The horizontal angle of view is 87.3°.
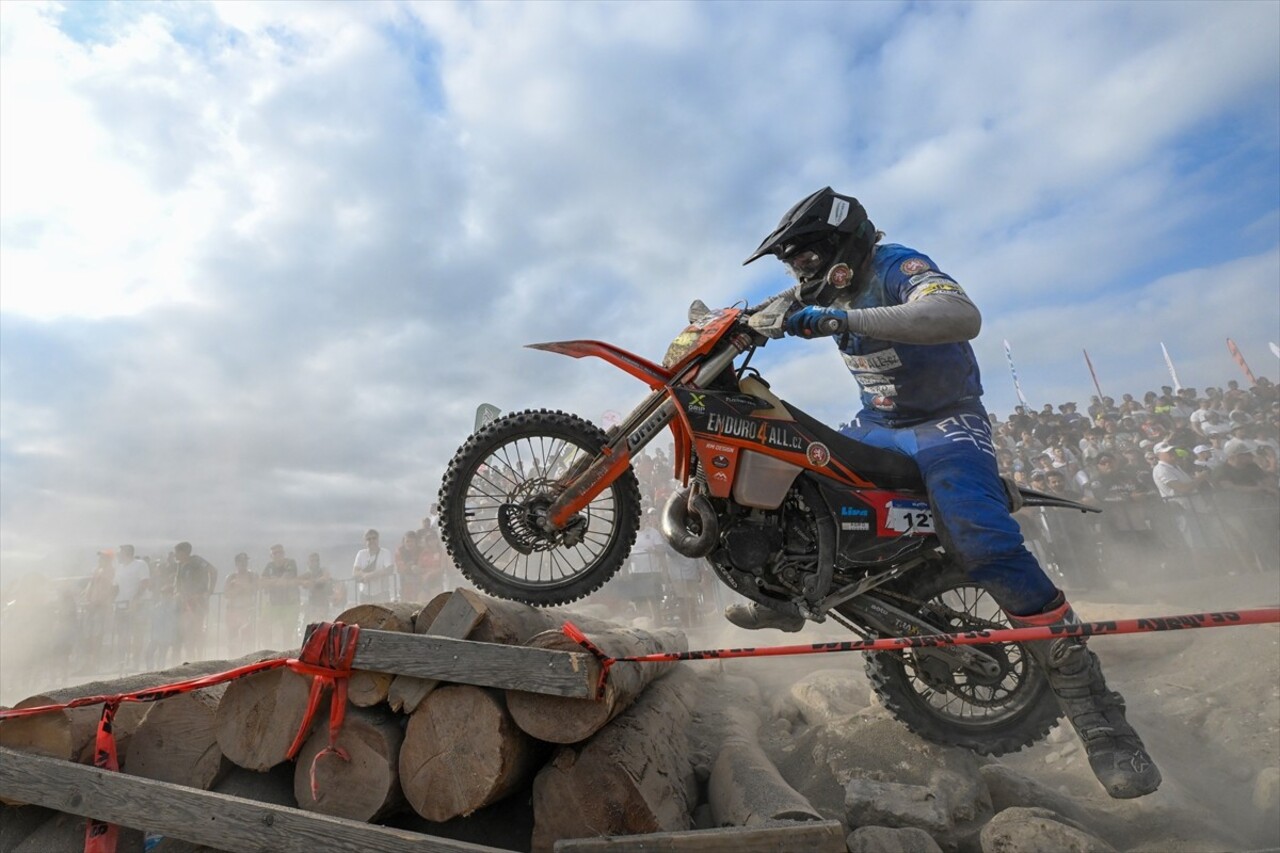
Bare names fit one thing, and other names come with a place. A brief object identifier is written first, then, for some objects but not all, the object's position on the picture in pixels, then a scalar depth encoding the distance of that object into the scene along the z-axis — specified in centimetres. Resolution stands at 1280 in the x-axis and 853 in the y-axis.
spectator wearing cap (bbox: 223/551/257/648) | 1260
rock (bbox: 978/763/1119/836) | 315
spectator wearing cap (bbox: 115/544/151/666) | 1192
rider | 302
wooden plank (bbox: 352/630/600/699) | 237
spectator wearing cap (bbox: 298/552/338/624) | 1255
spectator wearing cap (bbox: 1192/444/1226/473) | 1032
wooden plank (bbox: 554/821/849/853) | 205
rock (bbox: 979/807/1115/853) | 254
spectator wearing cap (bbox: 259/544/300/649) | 1193
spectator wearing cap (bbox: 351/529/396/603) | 1105
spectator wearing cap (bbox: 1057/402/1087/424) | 1227
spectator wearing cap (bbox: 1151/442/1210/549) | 915
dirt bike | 330
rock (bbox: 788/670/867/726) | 453
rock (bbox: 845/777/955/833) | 276
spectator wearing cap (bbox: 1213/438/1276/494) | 905
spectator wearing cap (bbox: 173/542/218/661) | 1173
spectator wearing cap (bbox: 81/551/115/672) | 1230
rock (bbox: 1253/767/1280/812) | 328
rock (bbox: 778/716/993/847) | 279
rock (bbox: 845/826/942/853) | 248
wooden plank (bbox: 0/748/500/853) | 215
